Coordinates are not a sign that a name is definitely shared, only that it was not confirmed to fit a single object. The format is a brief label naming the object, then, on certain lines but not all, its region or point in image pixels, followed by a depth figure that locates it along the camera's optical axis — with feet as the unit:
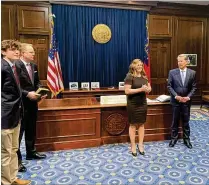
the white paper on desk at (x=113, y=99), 12.91
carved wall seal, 20.94
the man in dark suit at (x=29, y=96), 9.70
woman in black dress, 10.84
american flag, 17.11
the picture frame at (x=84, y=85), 20.76
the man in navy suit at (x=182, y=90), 12.01
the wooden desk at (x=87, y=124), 11.65
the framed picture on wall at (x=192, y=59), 24.44
